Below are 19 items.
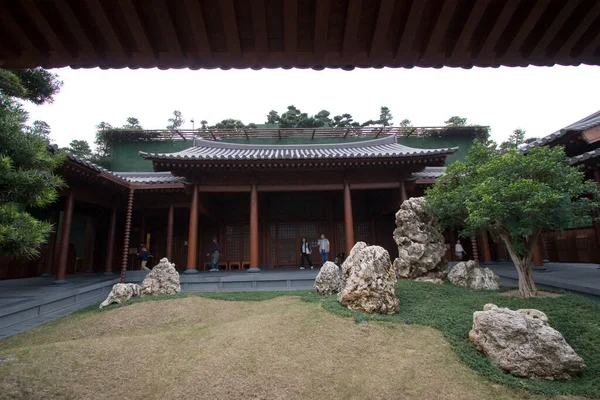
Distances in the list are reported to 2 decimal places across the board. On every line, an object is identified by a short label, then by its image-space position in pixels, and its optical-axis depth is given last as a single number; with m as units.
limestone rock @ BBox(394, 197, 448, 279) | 8.84
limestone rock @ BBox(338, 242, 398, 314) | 6.20
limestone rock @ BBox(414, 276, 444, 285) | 8.48
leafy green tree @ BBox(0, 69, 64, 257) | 3.89
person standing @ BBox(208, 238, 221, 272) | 13.37
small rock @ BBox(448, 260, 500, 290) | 8.16
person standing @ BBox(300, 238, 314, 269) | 12.95
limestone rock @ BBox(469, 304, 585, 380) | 4.17
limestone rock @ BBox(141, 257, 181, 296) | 8.79
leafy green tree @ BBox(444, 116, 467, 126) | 27.83
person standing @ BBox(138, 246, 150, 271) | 12.55
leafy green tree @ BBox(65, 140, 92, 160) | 23.33
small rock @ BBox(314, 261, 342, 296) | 8.13
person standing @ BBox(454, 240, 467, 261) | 13.50
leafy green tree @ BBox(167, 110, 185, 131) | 32.09
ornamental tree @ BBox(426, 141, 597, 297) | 6.32
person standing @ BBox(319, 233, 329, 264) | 12.41
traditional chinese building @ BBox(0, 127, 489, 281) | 11.36
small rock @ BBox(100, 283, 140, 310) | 8.16
